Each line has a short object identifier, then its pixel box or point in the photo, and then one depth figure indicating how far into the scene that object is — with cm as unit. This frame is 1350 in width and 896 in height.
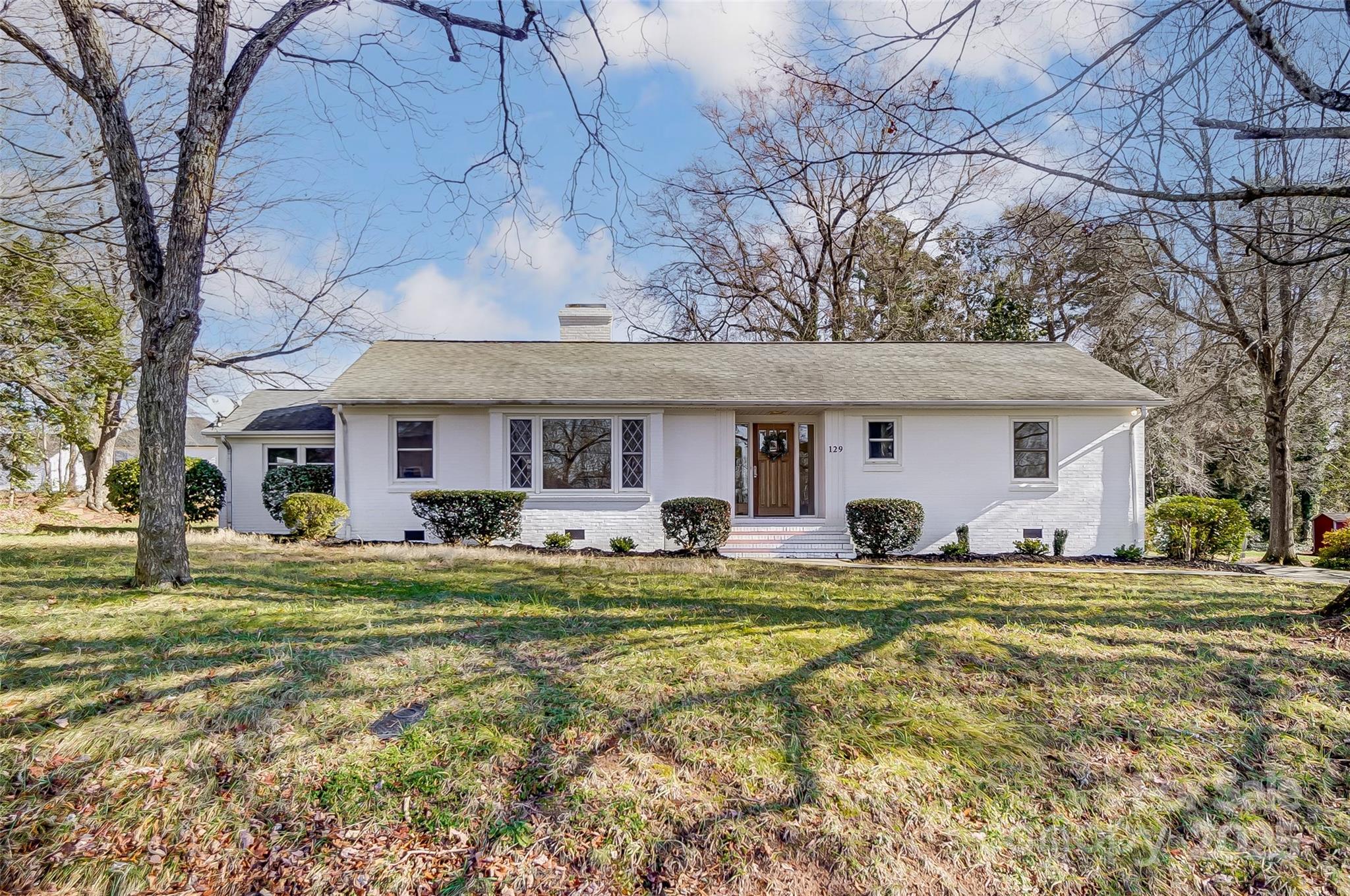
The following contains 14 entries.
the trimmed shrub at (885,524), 1217
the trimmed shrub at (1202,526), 1246
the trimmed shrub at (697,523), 1170
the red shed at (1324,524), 1673
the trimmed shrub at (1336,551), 1132
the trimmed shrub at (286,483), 1459
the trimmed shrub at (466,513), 1192
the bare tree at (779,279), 2466
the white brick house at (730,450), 1302
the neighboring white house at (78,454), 1945
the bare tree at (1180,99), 534
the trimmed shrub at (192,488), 1498
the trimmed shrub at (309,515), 1191
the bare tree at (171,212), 582
